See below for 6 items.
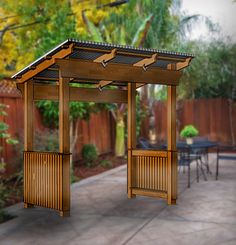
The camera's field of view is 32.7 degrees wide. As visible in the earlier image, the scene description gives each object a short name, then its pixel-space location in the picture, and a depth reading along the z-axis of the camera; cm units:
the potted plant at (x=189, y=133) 977
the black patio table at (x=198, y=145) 920
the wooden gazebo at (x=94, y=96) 589
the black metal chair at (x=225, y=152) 1532
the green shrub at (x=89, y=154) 1183
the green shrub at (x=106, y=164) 1212
